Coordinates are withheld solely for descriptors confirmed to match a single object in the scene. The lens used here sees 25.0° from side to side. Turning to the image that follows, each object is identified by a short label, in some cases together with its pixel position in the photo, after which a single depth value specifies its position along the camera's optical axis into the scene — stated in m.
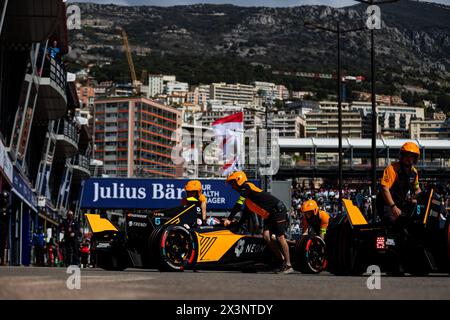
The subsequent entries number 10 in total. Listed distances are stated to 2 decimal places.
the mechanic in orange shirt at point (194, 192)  16.11
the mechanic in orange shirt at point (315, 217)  17.83
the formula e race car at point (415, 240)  12.98
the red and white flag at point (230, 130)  56.46
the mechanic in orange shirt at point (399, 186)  13.01
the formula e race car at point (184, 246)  15.02
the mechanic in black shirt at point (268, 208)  15.74
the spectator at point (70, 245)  30.33
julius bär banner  43.84
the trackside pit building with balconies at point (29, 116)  30.58
